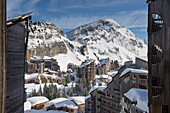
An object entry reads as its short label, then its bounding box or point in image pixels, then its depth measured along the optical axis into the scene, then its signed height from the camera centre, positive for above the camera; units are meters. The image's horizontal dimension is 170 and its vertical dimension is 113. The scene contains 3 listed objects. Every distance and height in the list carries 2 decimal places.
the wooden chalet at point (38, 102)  40.42 -8.52
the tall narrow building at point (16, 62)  8.95 -0.21
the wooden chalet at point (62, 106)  37.97 -8.66
